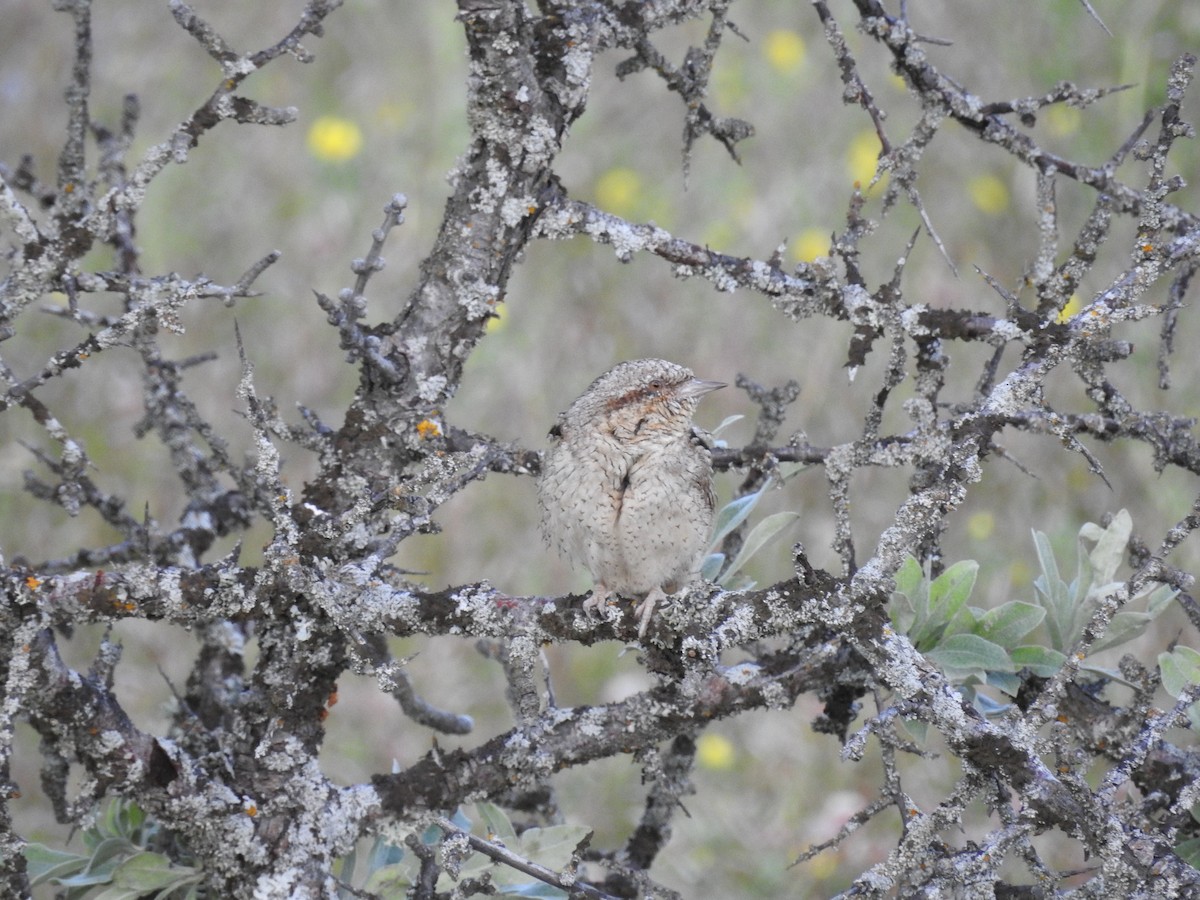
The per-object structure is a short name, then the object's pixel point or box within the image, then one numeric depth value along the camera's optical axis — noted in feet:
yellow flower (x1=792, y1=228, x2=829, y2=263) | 40.06
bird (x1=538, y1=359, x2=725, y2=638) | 18.42
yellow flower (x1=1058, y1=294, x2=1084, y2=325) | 30.19
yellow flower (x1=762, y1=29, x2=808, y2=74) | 43.16
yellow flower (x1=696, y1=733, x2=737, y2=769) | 34.68
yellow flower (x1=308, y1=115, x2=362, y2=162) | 41.47
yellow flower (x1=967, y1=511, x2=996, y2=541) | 34.32
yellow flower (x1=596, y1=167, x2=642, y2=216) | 42.32
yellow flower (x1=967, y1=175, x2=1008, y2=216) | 40.68
